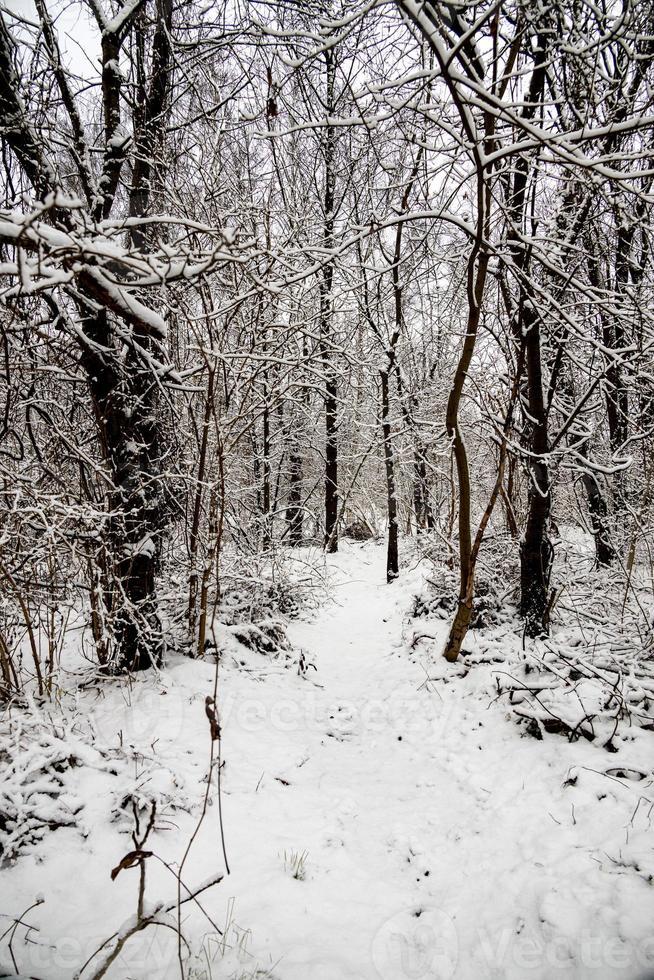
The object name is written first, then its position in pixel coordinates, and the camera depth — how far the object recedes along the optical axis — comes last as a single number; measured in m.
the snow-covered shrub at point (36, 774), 2.61
